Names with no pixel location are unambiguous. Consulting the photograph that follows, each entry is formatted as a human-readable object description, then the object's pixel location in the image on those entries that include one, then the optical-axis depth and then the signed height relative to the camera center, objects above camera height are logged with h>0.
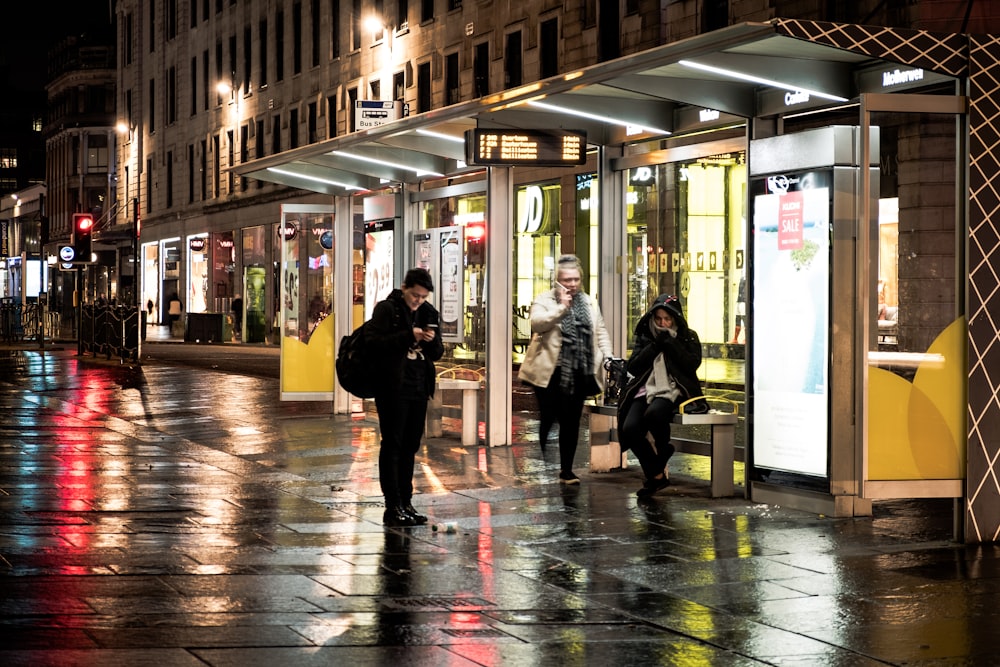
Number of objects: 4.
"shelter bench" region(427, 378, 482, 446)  15.30 -1.11
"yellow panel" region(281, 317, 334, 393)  19.80 -0.89
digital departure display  13.35 +1.24
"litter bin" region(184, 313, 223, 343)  54.34 -1.22
